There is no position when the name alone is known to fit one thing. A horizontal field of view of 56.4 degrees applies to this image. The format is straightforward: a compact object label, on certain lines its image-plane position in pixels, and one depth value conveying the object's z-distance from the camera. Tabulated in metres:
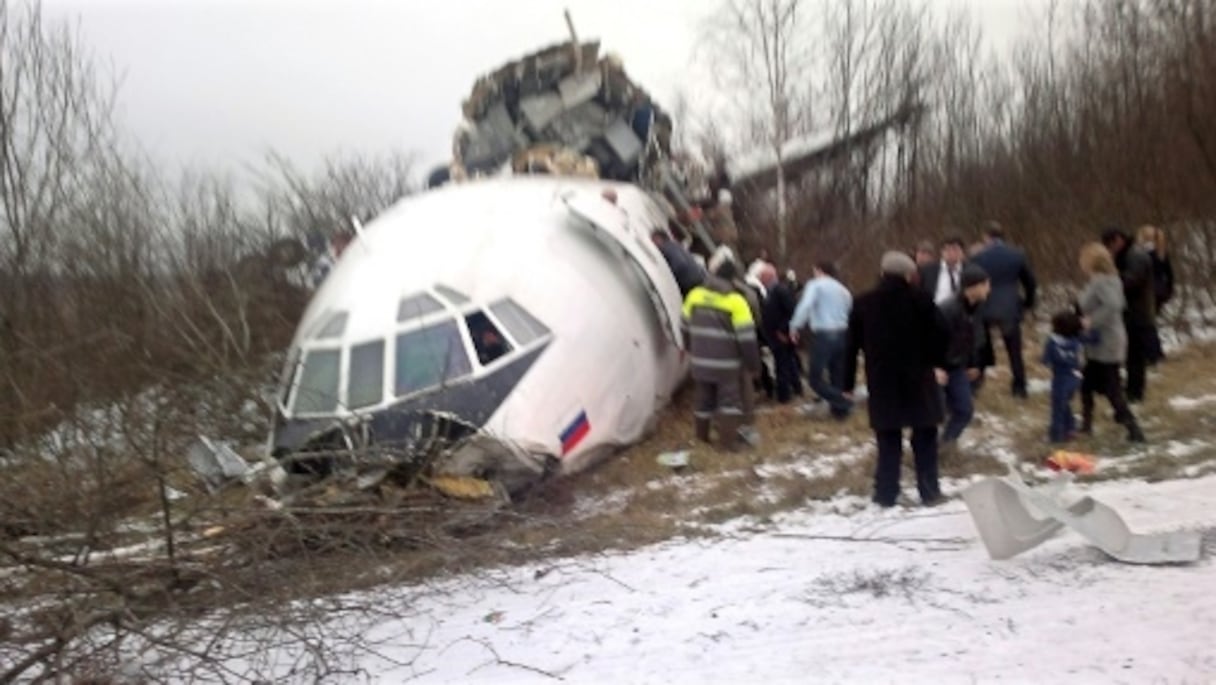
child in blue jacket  8.25
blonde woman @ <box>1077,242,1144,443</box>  8.12
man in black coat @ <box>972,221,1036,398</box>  10.16
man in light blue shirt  10.55
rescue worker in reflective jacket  9.77
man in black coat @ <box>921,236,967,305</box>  9.96
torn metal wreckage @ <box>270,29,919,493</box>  8.59
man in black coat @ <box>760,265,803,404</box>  11.34
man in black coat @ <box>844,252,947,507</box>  6.97
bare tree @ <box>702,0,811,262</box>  22.61
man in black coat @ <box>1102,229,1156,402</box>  9.38
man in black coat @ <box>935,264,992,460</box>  8.22
